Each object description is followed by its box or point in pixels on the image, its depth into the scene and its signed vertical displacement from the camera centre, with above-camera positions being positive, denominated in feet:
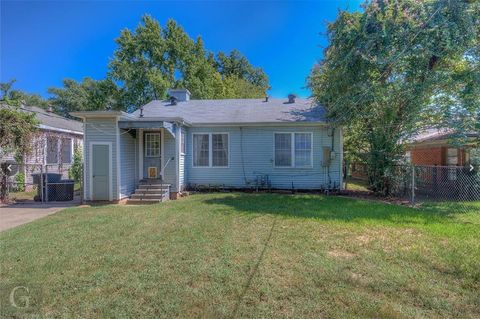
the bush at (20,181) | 43.34 -2.76
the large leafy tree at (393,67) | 29.76 +10.64
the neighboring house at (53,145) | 46.06 +3.08
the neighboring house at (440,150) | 31.71 +1.67
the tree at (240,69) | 135.95 +43.23
